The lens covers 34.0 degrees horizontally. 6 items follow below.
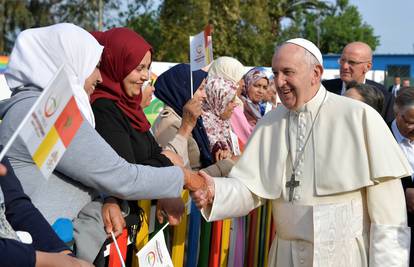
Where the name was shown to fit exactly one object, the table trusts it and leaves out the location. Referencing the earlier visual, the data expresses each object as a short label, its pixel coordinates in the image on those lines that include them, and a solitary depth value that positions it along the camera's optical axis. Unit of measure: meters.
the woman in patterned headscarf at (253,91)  7.12
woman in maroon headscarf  3.41
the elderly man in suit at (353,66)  6.68
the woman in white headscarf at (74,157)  2.68
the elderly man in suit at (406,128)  4.48
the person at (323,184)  3.52
